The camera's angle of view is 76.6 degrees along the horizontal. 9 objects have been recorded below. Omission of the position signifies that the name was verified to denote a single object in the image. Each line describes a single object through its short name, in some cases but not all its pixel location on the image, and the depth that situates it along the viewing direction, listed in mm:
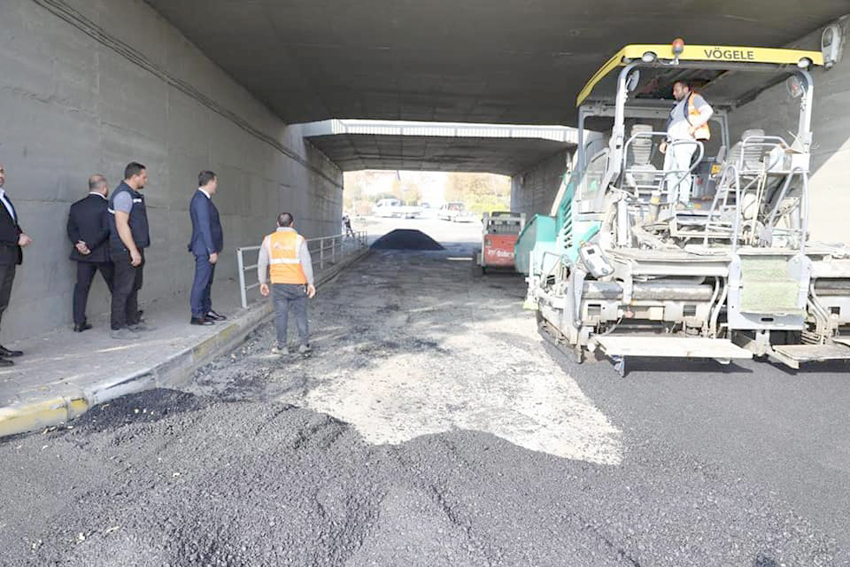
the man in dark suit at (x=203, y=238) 6367
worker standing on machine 5902
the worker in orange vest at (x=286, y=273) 5980
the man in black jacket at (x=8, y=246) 4500
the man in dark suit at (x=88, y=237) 5648
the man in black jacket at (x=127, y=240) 5574
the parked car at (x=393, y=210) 64062
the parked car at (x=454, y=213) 59944
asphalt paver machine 5148
